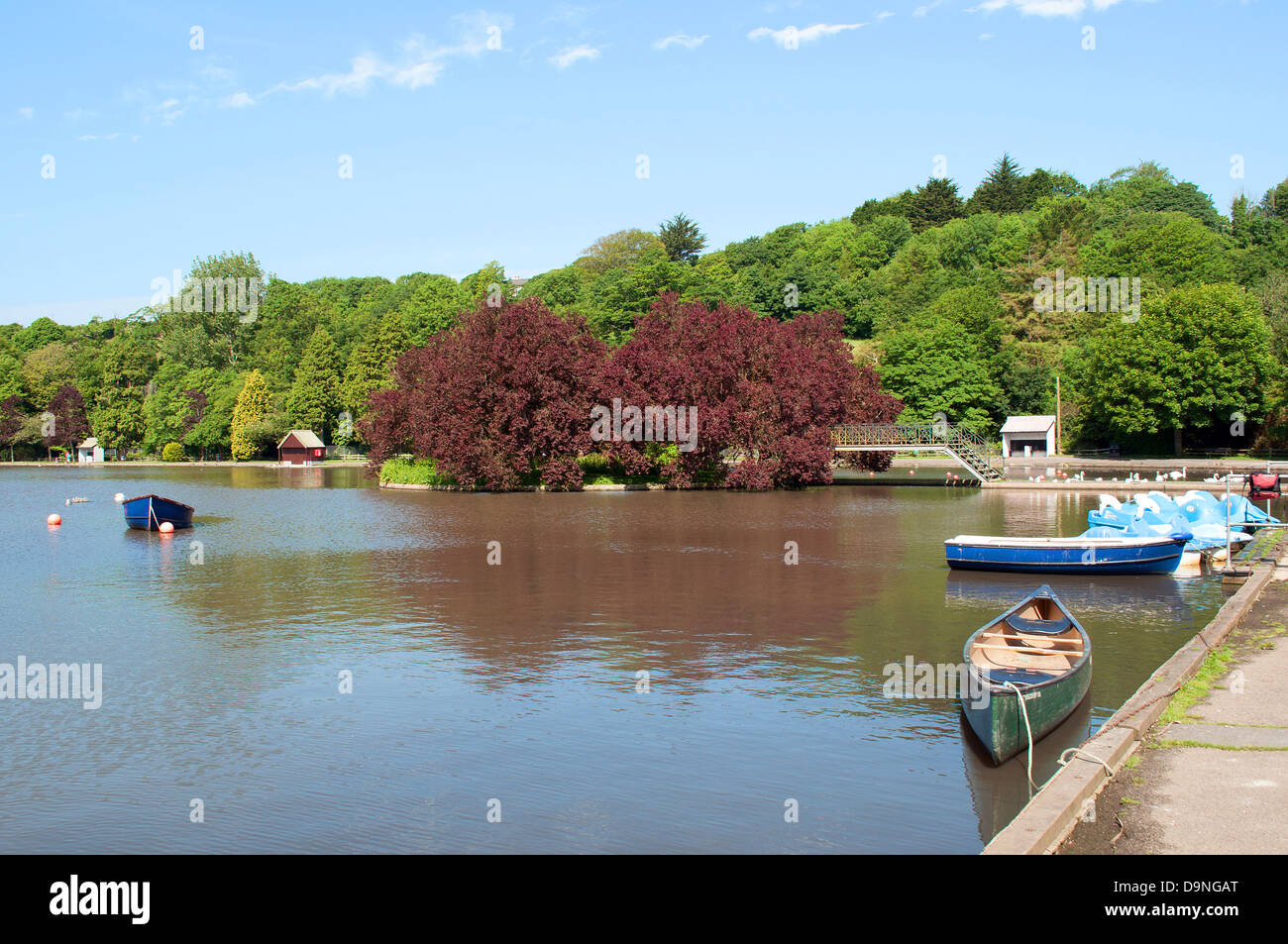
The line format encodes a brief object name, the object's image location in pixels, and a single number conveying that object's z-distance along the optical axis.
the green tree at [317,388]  115.50
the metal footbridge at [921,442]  63.59
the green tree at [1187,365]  69.62
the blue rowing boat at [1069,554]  26.30
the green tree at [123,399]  127.69
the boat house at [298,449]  112.50
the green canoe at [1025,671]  12.08
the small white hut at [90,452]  126.88
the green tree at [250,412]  116.00
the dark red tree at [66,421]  127.56
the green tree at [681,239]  144.25
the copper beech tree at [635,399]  60.91
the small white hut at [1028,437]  79.75
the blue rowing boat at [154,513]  41.34
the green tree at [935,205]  145.62
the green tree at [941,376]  86.06
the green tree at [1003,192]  141.62
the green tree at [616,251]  152.25
